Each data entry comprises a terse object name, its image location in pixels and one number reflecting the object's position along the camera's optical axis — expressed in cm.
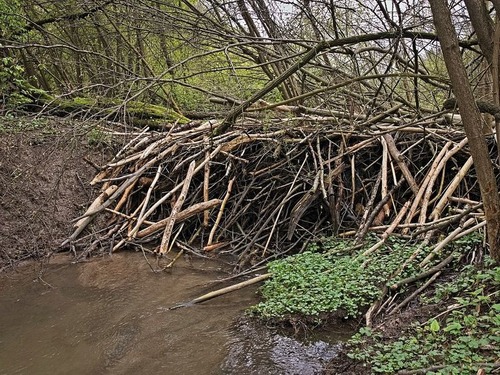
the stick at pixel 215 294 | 456
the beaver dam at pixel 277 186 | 574
